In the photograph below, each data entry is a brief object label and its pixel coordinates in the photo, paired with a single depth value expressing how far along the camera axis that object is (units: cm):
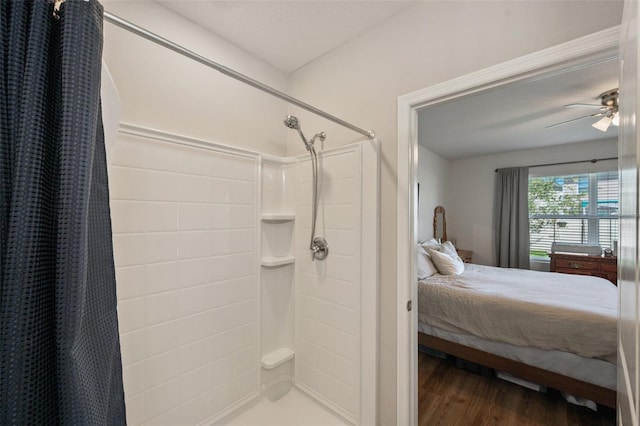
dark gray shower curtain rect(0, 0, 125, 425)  48
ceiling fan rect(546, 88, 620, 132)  236
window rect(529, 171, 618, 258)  405
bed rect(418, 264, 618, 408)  188
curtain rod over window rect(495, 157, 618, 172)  396
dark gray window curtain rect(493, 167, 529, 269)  452
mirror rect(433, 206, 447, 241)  468
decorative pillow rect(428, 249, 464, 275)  316
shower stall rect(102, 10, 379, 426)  124
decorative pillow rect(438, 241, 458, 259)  357
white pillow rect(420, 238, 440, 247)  375
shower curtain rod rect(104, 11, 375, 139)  72
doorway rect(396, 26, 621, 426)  132
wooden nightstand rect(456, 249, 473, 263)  473
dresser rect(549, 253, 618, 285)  369
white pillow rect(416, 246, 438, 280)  296
